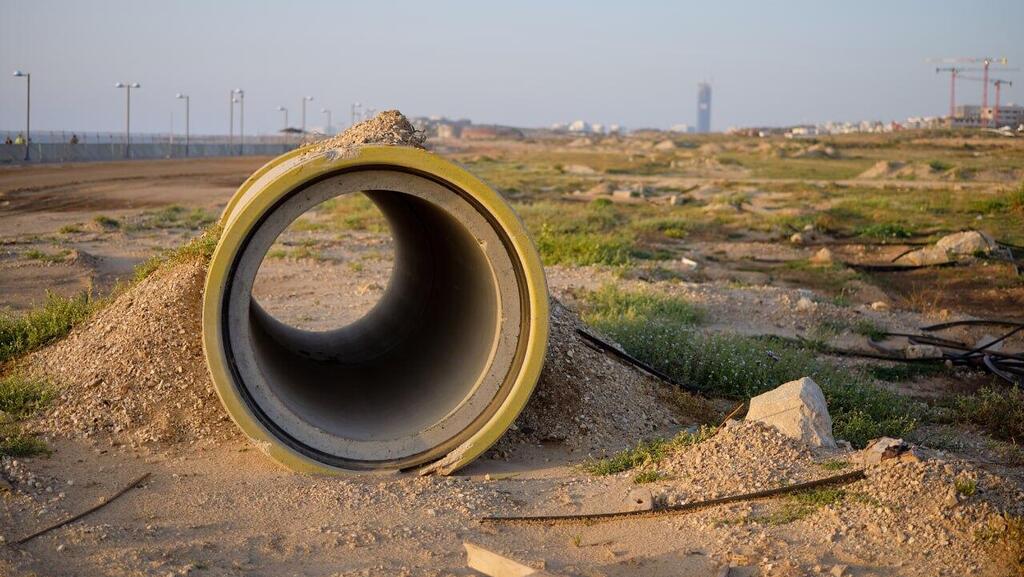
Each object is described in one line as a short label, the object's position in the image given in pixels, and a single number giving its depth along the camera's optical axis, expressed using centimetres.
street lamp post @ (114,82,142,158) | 5879
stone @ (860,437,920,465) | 632
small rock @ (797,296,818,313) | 1300
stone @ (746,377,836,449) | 692
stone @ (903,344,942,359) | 1113
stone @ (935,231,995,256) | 1839
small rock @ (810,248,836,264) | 1875
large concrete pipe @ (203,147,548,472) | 674
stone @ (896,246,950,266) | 1831
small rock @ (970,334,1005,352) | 1191
